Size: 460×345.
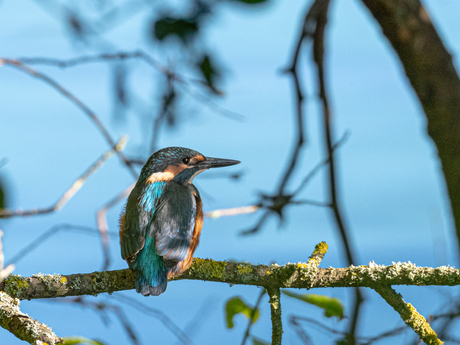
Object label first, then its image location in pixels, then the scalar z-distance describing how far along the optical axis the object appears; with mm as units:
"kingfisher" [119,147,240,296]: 7377
